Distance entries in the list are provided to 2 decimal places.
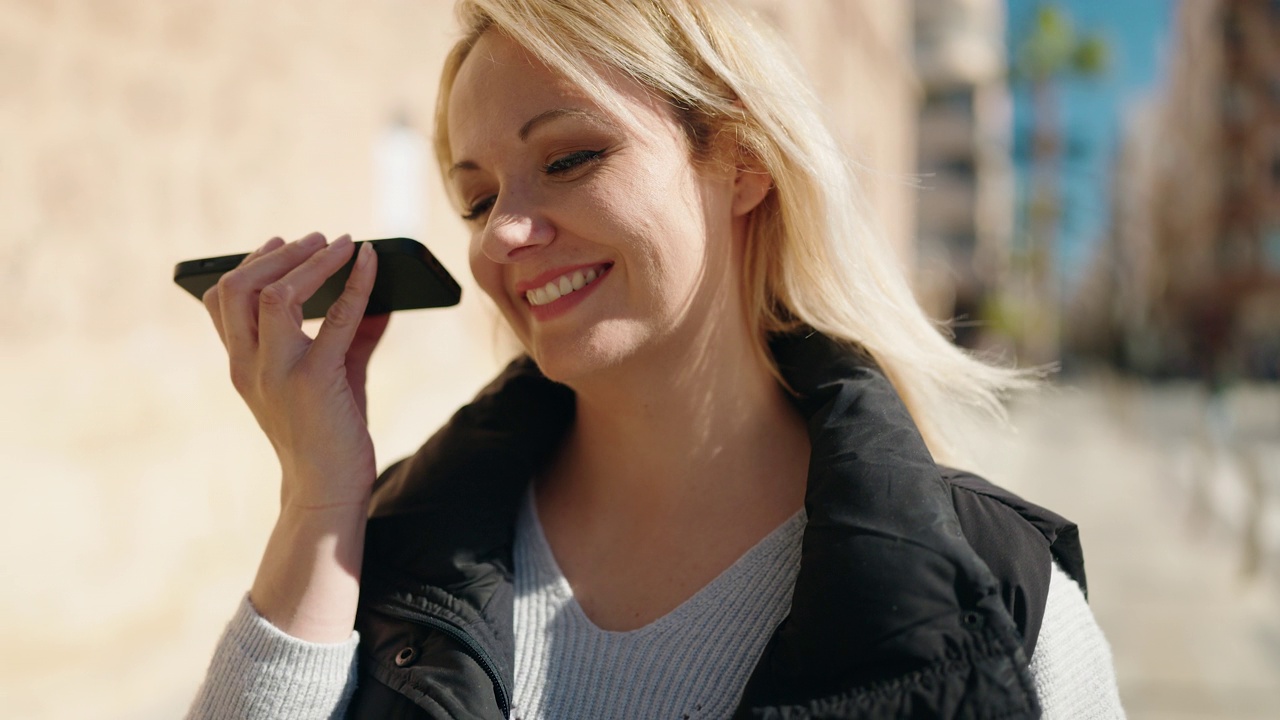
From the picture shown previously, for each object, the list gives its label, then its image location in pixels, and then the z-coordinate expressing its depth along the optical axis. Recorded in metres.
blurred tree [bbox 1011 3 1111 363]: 34.34
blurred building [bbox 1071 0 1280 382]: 42.59
